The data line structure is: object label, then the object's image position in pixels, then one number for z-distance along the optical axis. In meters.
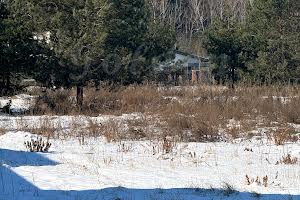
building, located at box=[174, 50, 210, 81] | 30.39
